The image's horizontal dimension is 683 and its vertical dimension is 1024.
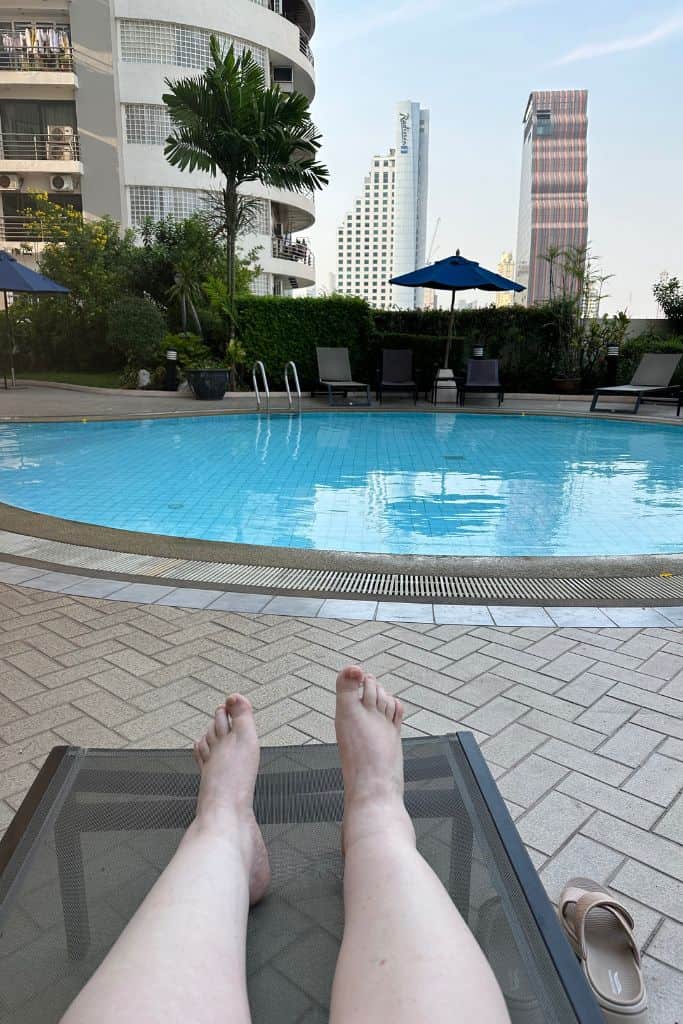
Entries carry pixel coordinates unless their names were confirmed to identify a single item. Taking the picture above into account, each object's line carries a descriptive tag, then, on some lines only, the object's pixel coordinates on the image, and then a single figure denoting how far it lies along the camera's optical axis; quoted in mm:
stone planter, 12266
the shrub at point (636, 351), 13500
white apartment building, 24734
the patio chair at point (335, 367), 12734
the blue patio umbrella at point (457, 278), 12344
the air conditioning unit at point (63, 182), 26469
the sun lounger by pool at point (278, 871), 935
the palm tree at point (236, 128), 11445
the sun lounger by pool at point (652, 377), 11953
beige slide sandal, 1134
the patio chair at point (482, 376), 12453
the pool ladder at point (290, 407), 10775
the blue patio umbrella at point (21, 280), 13469
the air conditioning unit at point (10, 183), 26641
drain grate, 3252
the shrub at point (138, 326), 13898
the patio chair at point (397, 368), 12664
